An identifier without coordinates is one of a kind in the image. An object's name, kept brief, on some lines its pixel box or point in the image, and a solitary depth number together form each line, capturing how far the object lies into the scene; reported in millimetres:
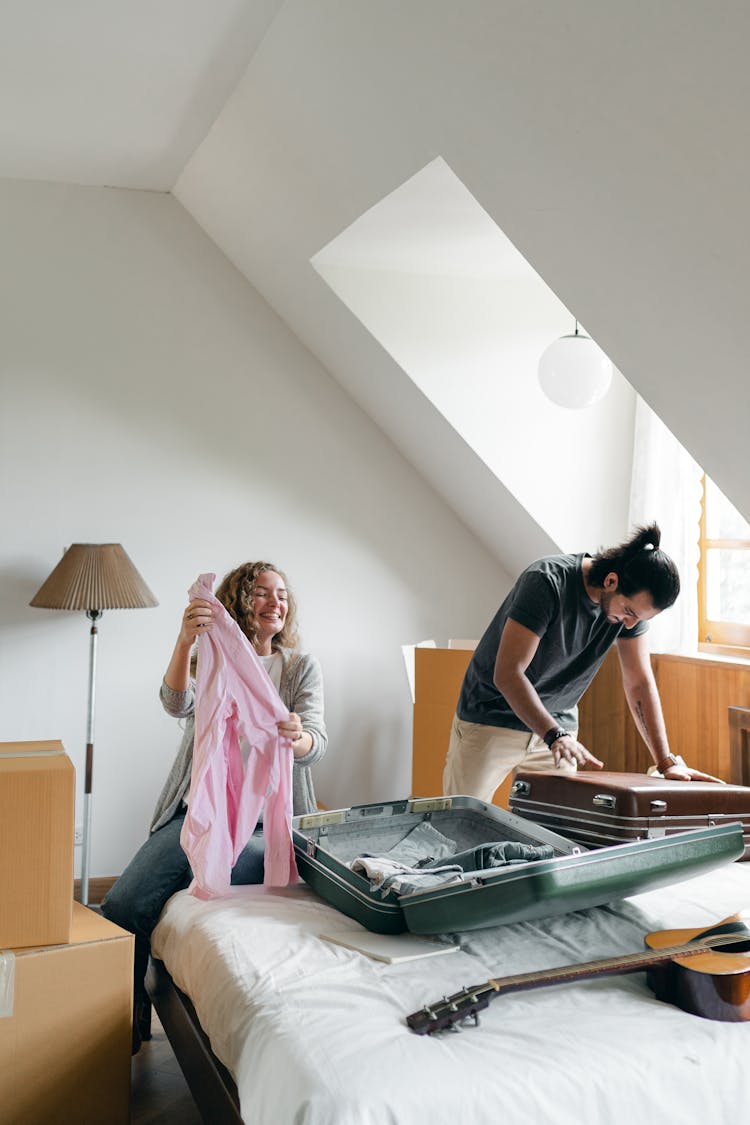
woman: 2219
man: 2447
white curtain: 3531
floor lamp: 3494
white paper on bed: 1662
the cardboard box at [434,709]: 3740
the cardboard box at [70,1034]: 1803
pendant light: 3057
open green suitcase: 1664
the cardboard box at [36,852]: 1834
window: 3568
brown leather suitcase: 2111
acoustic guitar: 1446
